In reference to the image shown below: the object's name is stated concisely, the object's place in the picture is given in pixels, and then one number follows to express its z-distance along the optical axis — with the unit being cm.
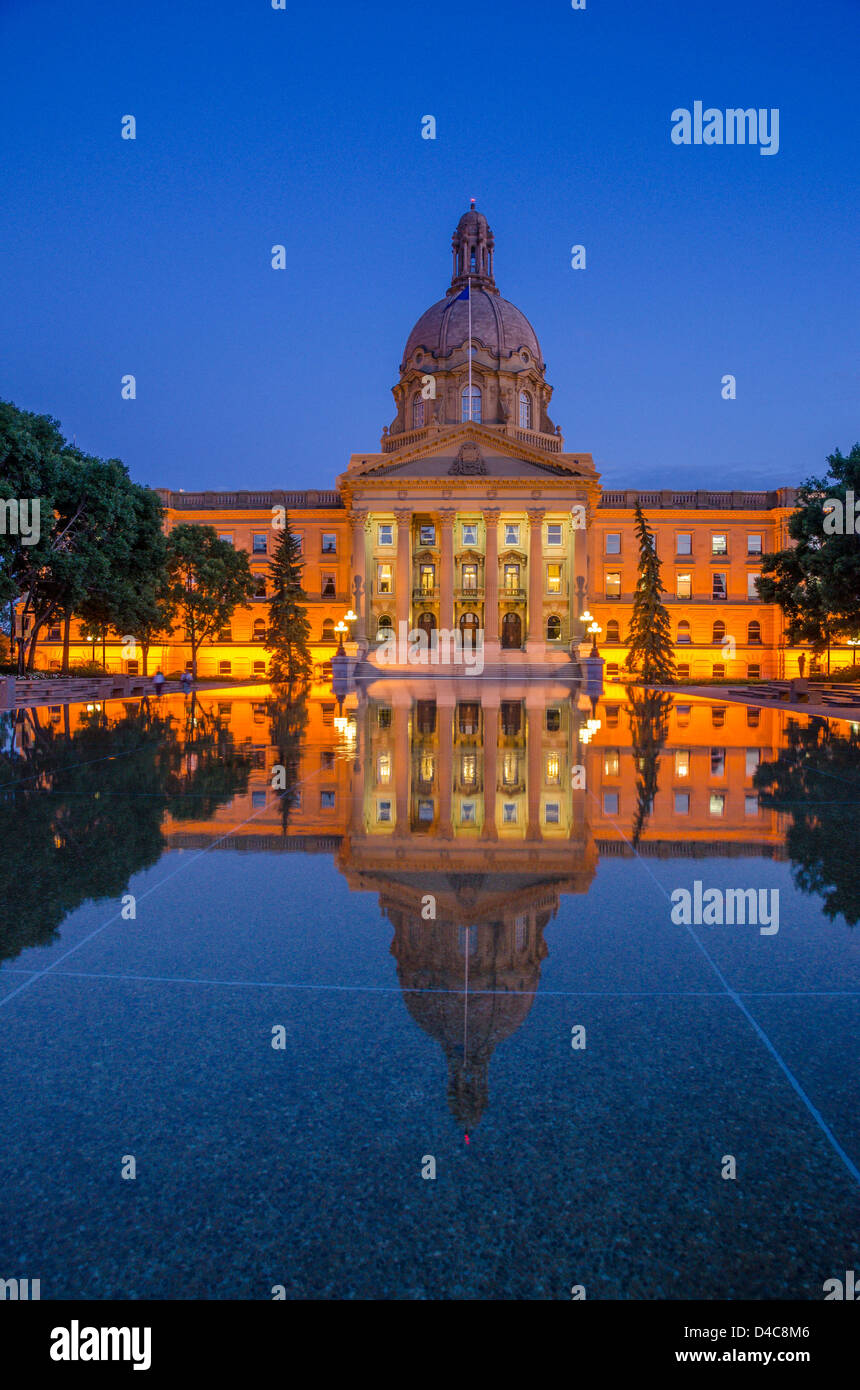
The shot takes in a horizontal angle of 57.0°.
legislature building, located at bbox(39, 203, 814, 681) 6131
